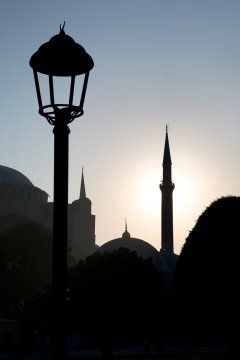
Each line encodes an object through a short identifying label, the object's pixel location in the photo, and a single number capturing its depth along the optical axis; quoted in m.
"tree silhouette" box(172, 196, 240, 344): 18.75
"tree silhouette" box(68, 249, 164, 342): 37.84
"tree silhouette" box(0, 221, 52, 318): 57.44
